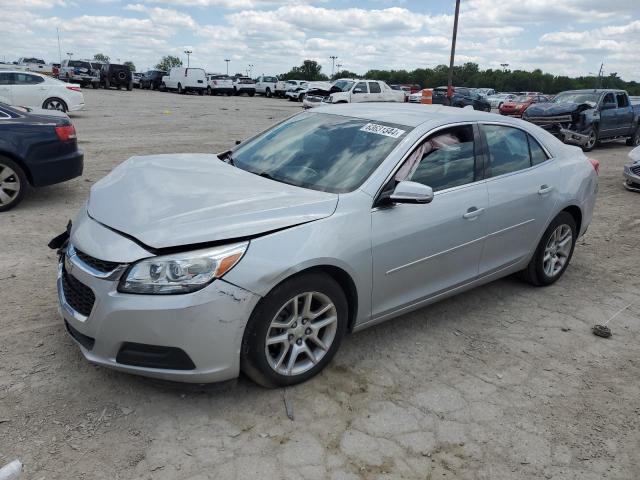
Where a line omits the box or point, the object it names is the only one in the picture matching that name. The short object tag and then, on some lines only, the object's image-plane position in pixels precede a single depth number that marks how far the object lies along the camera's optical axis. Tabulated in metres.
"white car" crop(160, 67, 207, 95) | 42.03
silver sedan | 2.75
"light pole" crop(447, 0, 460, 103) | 29.62
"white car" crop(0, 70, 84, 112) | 15.73
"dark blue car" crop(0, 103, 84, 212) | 6.27
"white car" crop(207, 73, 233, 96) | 42.72
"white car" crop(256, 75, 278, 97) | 45.50
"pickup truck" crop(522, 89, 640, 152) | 15.02
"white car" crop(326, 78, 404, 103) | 25.21
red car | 27.64
